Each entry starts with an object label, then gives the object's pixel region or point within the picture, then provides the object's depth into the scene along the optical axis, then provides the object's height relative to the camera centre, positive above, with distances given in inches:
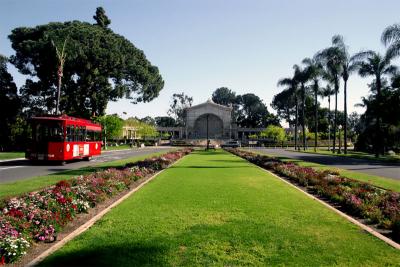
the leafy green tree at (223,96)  6896.7 +675.5
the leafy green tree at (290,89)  2630.2 +299.7
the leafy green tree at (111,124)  2645.2 +80.3
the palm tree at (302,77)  2453.7 +346.4
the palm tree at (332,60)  2007.9 +363.5
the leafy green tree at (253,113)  5615.7 +341.2
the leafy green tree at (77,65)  1804.9 +319.7
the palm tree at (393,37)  1429.6 +333.8
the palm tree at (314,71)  2378.3 +367.0
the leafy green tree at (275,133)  4202.8 +44.5
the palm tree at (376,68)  1765.5 +287.3
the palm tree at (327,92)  2672.2 +296.4
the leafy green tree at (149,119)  6235.2 +260.9
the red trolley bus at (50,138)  1015.0 -3.3
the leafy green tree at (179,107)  5718.5 +399.4
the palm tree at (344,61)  1988.2 +353.9
